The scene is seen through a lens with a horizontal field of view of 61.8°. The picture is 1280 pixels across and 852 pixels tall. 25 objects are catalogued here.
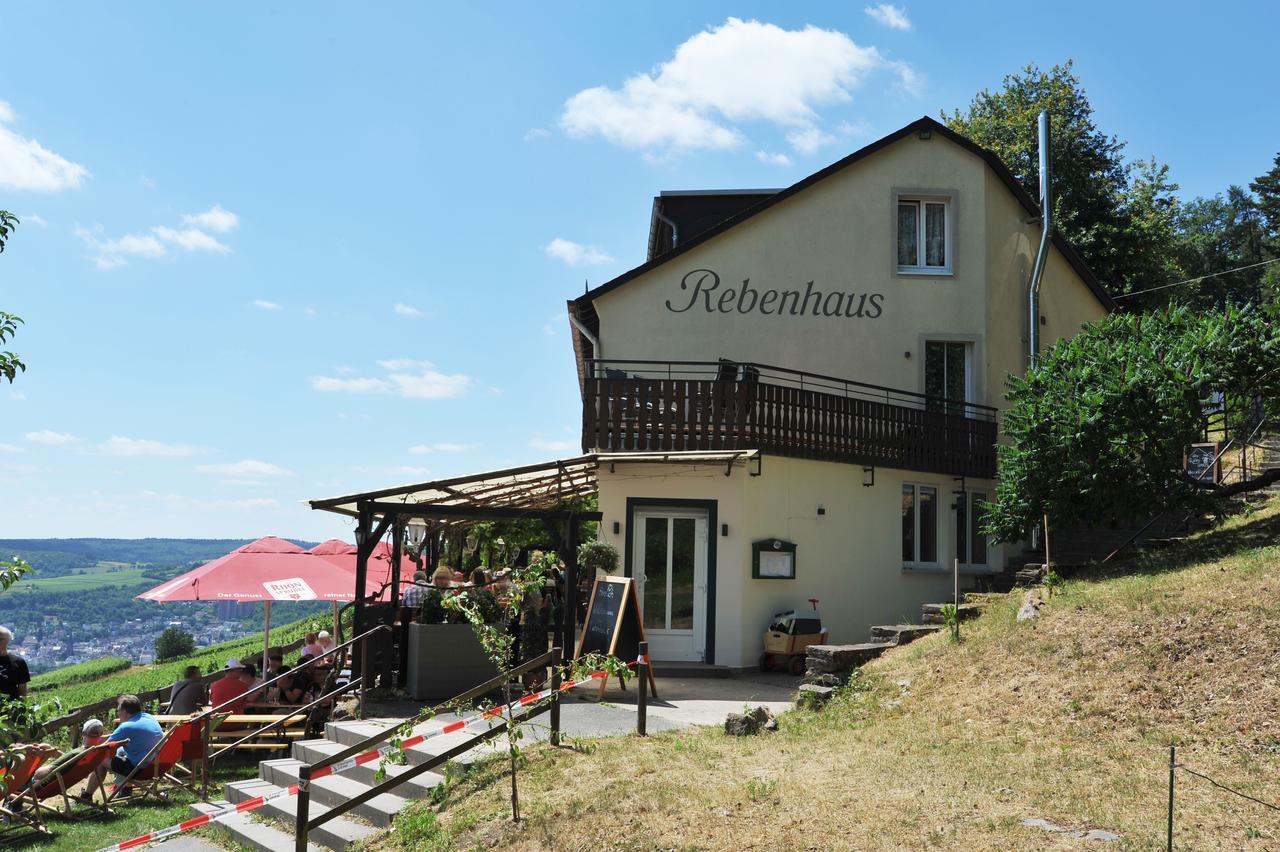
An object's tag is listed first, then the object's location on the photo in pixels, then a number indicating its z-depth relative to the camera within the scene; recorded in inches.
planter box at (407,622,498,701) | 484.1
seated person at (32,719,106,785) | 402.6
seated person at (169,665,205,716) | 534.0
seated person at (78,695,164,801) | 435.5
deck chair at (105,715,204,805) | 429.7
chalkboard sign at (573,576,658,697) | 504.4
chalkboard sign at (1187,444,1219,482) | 776.3
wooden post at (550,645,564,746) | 364.2
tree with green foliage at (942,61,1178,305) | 1263.5
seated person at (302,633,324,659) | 603.7
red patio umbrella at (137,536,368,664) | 583.5
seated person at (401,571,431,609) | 504.7
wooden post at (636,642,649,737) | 378.4
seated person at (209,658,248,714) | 536.4
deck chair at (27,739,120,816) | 404.5
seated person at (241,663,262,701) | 545.3
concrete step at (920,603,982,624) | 512.4
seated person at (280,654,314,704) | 539.8
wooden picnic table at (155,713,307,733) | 497.7
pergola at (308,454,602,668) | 490.0
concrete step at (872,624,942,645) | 514.3
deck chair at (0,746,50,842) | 385.1
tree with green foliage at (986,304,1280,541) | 532.7
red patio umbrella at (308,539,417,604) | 700.7
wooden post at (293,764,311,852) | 301.3
